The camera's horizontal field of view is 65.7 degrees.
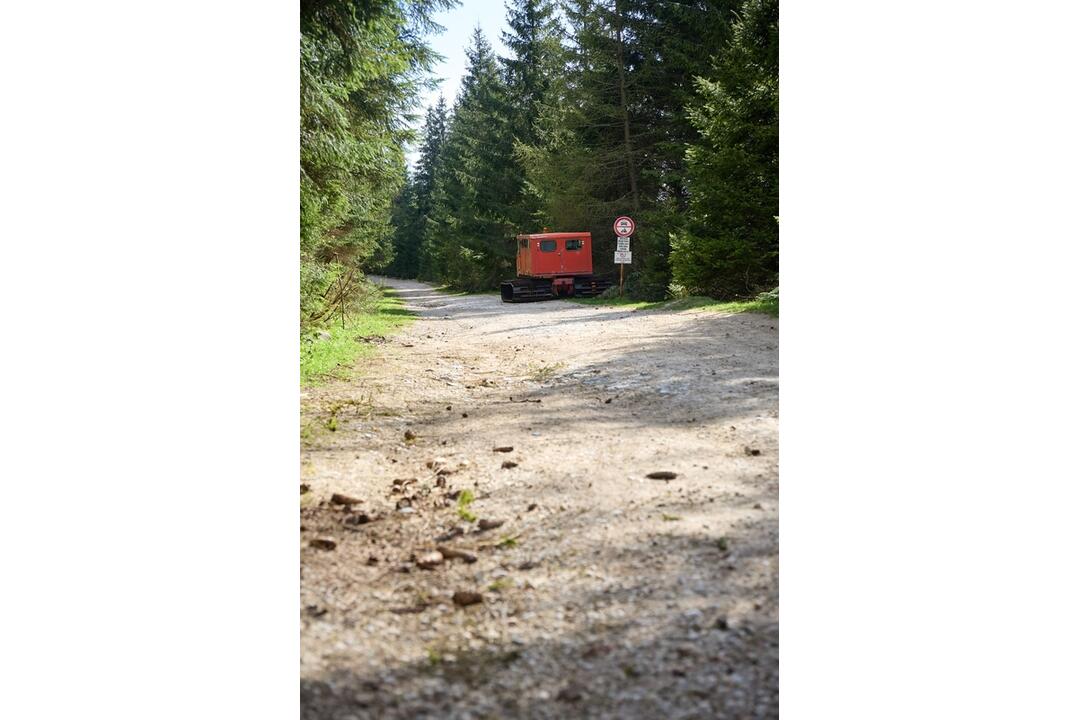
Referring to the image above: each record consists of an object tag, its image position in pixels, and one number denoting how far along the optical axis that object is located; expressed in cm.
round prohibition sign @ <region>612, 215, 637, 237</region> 2020
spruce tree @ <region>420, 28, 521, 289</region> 2972
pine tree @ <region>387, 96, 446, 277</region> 4412
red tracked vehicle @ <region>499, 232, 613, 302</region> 2306
